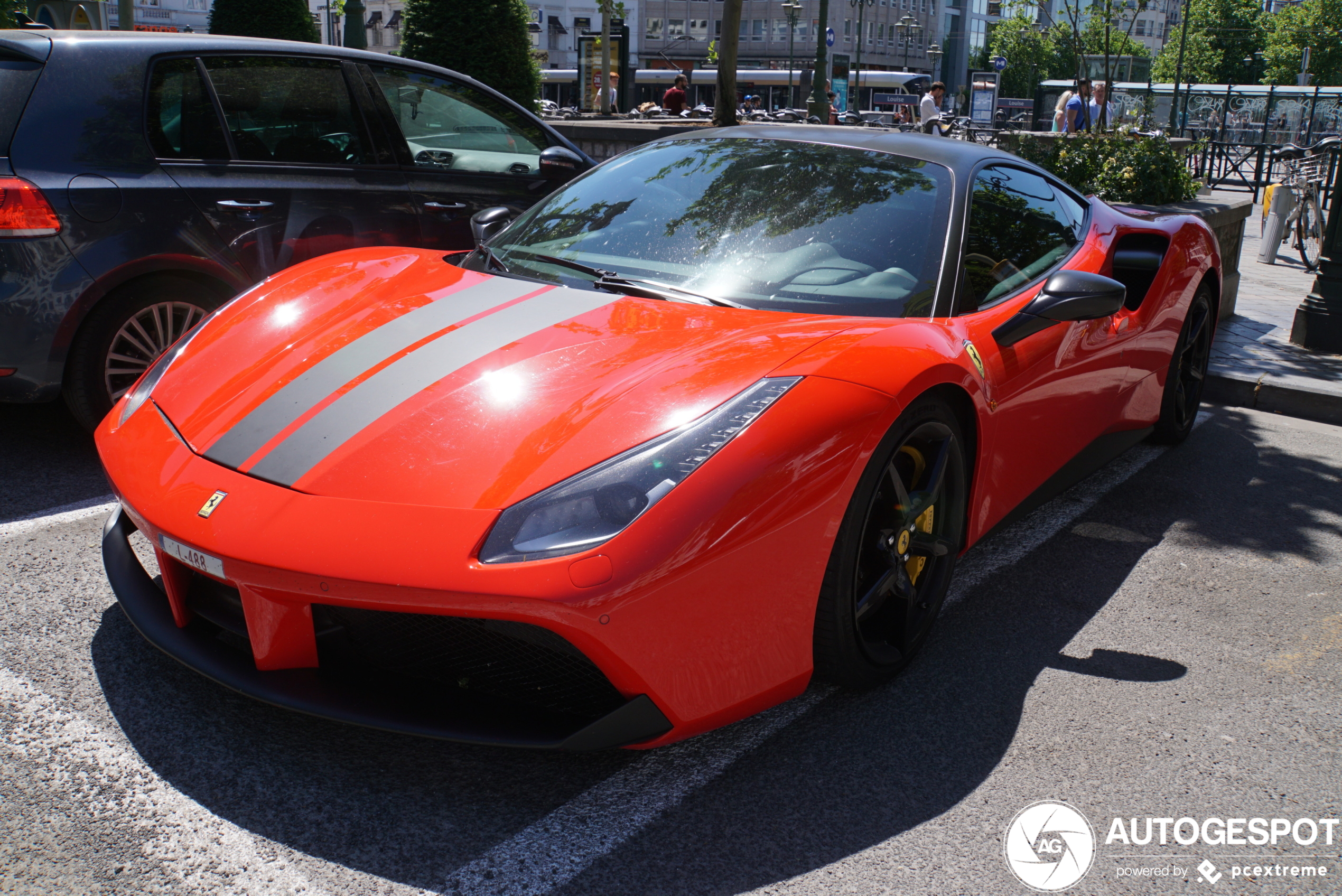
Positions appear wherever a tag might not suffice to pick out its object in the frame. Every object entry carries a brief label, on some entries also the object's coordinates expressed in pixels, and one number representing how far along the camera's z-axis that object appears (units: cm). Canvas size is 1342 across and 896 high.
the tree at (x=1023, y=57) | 8062
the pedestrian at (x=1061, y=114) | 1496
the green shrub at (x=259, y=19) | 1554
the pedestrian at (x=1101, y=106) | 1091
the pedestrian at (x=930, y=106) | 2083
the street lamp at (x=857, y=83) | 5334
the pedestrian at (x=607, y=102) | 2094
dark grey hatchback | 377
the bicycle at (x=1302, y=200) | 1082
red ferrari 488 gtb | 199
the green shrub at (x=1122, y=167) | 780
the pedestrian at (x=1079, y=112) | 1085
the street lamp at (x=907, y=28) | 8138
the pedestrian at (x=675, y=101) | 1916
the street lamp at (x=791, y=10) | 4047
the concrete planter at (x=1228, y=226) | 718
